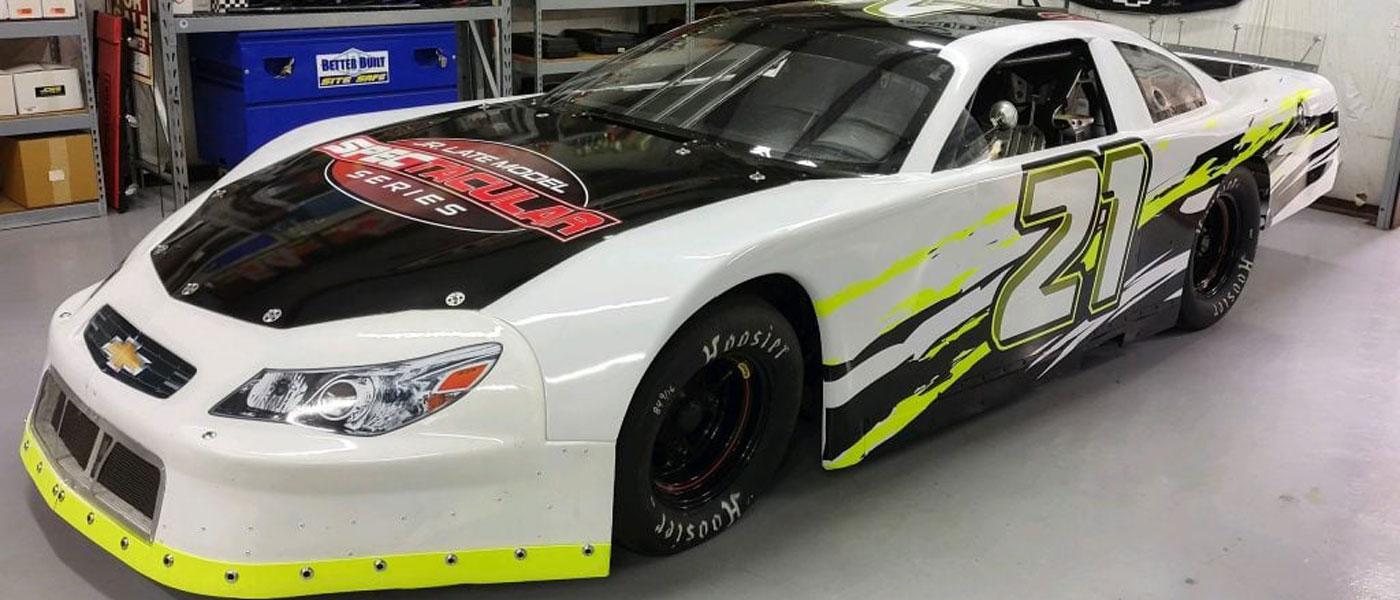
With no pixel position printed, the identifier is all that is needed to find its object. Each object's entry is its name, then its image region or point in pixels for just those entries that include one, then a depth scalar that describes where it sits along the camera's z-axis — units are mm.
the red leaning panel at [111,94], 5609
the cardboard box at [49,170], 5383
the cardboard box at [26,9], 5121
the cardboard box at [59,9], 5227
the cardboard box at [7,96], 5199
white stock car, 2279
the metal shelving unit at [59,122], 5207
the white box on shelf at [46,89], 5266
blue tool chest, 5652
